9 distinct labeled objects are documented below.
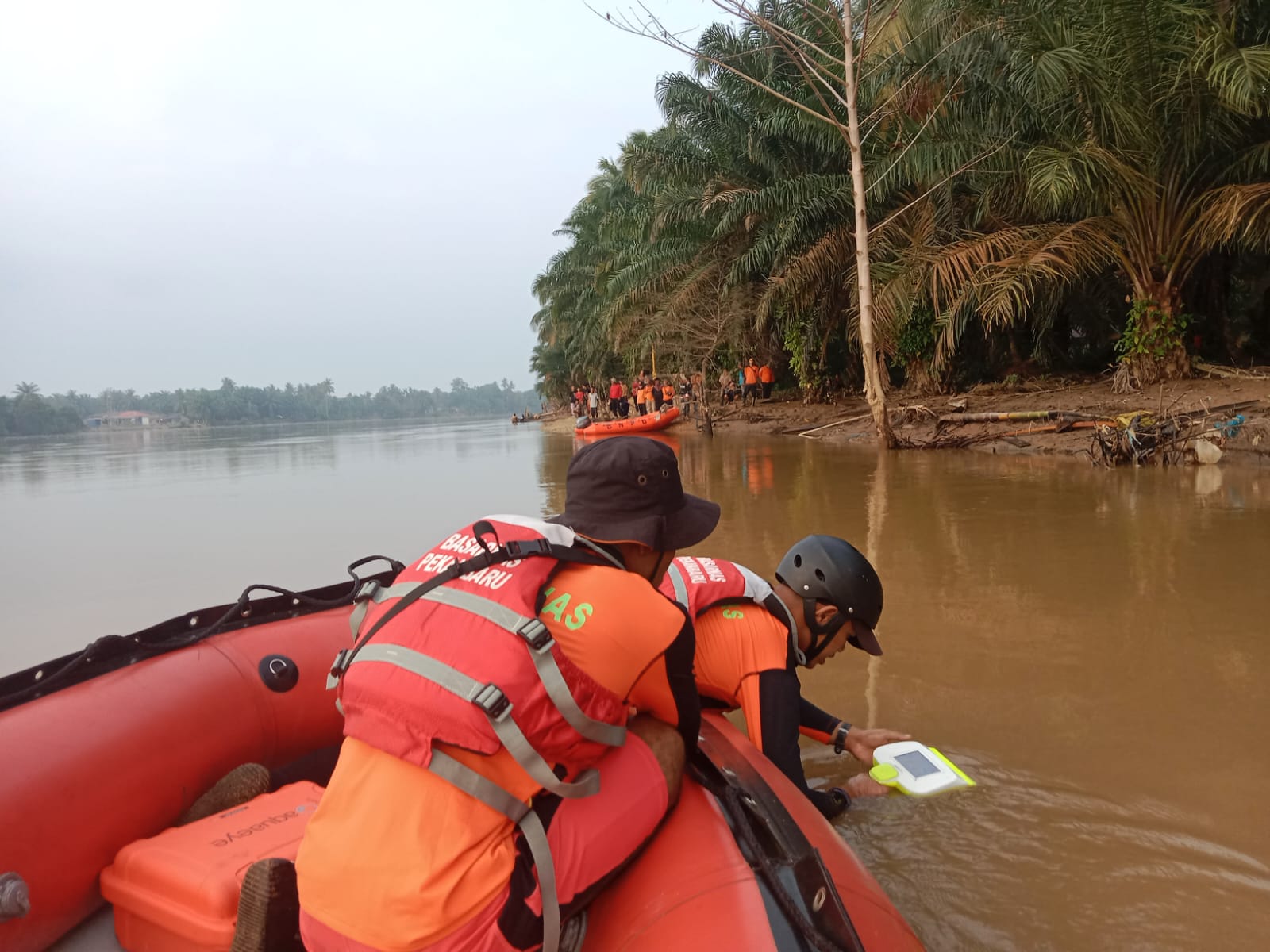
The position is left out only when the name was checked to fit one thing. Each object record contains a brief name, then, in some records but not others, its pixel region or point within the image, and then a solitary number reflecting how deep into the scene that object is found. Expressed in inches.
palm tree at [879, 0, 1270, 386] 370.6
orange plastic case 68.6
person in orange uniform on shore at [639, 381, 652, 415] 1055.0
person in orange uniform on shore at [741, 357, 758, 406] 977.5
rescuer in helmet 92.8
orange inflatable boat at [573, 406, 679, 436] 847.1
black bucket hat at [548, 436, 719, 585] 71.6
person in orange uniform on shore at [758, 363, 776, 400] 990.4
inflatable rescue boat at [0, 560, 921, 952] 58.9
